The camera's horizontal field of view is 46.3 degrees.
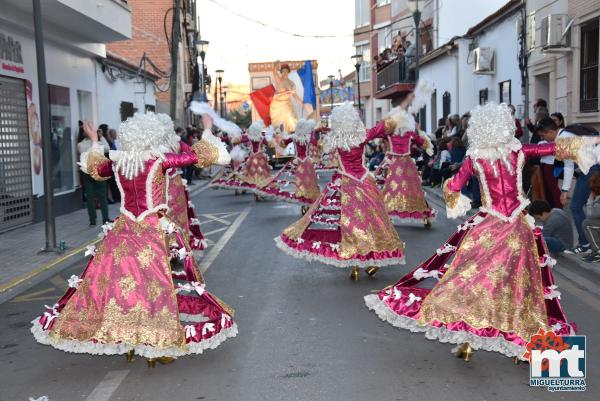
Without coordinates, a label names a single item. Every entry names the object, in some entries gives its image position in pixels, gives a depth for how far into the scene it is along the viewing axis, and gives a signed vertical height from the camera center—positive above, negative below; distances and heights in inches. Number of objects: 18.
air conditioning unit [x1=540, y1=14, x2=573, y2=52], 587.2 +83.1
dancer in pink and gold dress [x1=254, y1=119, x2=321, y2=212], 577.0 -27.7
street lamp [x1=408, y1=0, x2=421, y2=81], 730.1 +130.9
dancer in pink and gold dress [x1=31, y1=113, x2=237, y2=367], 195.6 -40.6
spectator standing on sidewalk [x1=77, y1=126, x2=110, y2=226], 508.7 -38.5
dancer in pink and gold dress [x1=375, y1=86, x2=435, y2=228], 467.8 -35.1
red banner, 857.5 +45.7
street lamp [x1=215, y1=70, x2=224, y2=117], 1687.6 +160.9
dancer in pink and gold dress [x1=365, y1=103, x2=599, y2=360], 190.2 -37.5
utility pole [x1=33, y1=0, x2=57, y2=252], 414.9 +10.2
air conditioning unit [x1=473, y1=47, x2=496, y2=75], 829.2 +85.5
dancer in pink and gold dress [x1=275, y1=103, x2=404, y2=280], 308.2 -39.0
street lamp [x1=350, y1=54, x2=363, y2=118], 1368.1 +152.8
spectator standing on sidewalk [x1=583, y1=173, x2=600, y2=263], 333.4 -46.1
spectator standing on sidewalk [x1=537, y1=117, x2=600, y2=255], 352.8 -30.7
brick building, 1406.3 +204.1
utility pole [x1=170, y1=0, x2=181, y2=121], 815.7 +104.1
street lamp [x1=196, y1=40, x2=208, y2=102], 1080.4 +145.8
